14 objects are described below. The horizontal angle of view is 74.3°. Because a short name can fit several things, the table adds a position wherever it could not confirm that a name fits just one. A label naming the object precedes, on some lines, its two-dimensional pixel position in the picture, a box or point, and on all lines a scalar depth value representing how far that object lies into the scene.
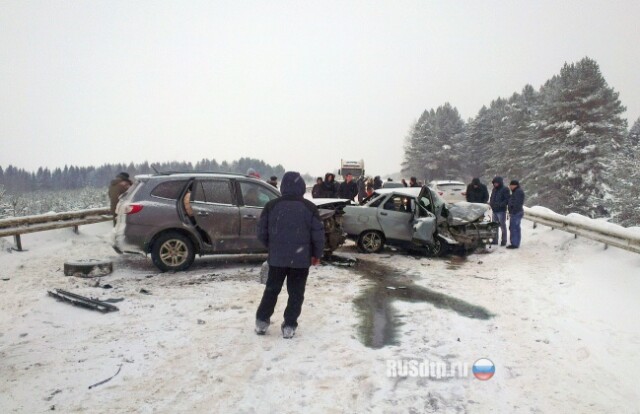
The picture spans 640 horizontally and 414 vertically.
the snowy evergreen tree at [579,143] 30.03
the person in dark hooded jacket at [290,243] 4.86
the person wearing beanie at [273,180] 15.75
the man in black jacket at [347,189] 14.45
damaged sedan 10.69
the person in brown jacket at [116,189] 11.62
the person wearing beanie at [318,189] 14.40
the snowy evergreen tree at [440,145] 67.94
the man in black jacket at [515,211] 11.09
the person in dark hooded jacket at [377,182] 18.30
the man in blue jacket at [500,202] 11.59
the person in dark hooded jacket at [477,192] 12.96
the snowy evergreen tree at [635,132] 61.53
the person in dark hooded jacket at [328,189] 14.19
